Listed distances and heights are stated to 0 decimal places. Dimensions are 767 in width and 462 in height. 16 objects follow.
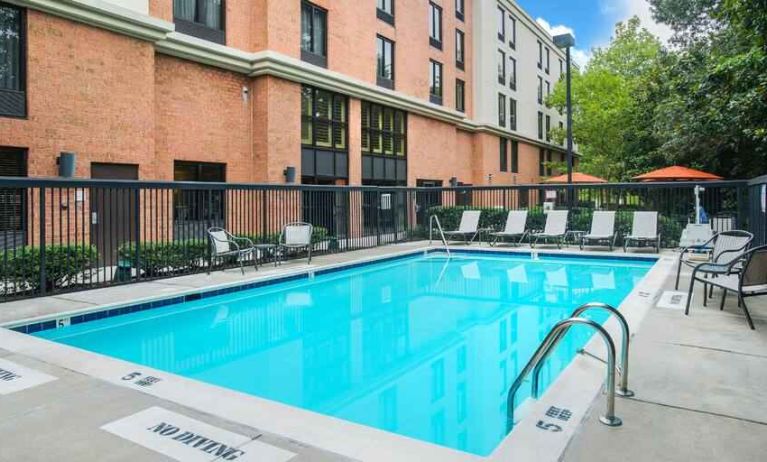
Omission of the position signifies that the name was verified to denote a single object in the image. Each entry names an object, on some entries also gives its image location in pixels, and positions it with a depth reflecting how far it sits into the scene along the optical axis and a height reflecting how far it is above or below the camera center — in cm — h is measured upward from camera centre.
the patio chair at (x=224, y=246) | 852 -32
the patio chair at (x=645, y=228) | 1116 -7
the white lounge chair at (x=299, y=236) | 1000 -18
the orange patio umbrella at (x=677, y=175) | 1452 +143
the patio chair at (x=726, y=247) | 562 -27
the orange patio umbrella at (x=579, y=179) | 1983 +187
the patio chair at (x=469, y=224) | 1342 +5
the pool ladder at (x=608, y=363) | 261 -76
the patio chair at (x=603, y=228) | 1170 -7
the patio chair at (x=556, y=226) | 1234 -2
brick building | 977 +363
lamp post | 1545 +542
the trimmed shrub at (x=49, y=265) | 637 -49
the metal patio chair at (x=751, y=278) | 450 -49
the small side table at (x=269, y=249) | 926 -41
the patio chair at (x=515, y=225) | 1288 +1
